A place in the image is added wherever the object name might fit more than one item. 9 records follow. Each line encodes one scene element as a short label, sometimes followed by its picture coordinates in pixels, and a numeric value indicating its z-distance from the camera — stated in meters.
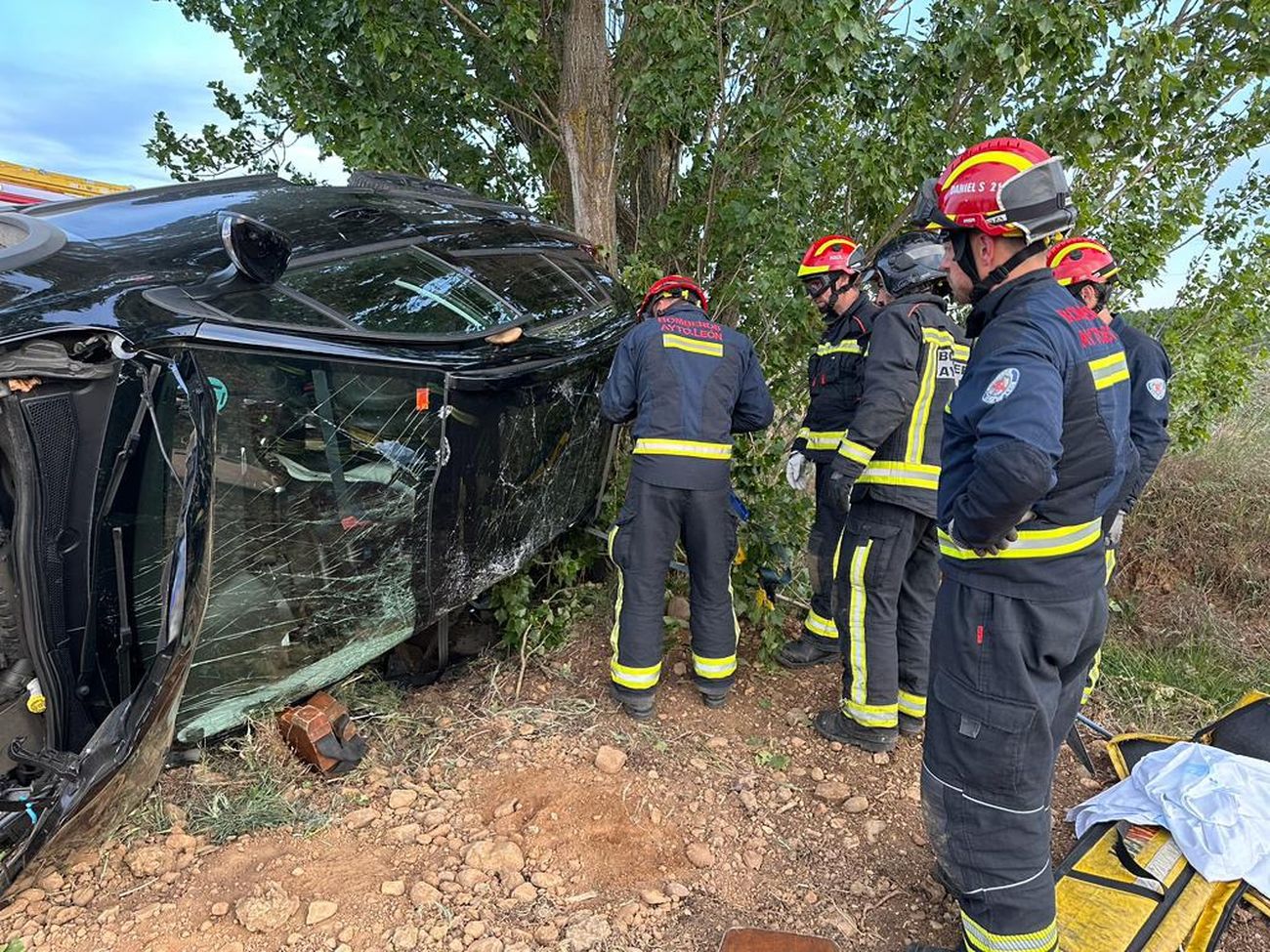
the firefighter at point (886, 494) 3.04
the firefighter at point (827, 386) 3.44
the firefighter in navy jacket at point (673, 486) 3.13
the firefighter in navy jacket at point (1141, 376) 3.53
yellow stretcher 2.07
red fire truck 5.91
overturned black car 1.80
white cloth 2.26
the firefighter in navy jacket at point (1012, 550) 1.87
